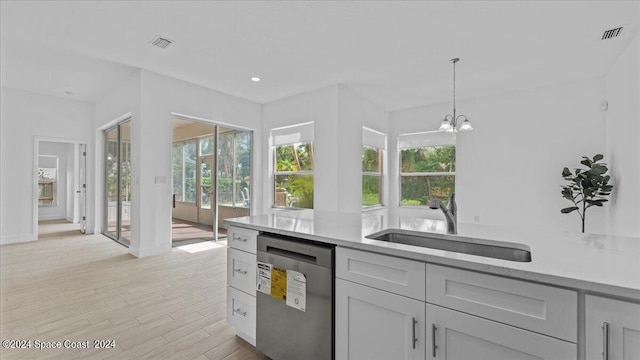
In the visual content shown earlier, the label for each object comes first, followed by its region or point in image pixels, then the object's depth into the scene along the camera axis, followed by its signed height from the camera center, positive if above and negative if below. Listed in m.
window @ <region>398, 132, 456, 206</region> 5.71 +0.33
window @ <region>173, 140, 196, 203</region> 6.39 +0.22
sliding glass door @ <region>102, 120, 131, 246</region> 4.82 -0.05
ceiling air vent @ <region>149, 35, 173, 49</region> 3.15 +1.60
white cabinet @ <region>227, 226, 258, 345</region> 1.82 -0.68
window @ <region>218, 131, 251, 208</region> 5.48 +0.25
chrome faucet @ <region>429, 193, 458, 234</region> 1.59 -0.18
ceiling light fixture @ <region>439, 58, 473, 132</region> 3.56 +0.73
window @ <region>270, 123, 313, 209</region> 5.19 +0.30
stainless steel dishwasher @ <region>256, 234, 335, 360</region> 1.44 -0.71
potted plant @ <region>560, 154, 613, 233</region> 3.59 -0.05
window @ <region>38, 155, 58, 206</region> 7.27 +0.00
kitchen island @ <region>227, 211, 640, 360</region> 0.83 -0.41
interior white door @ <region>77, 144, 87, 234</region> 5.83 -0.13
